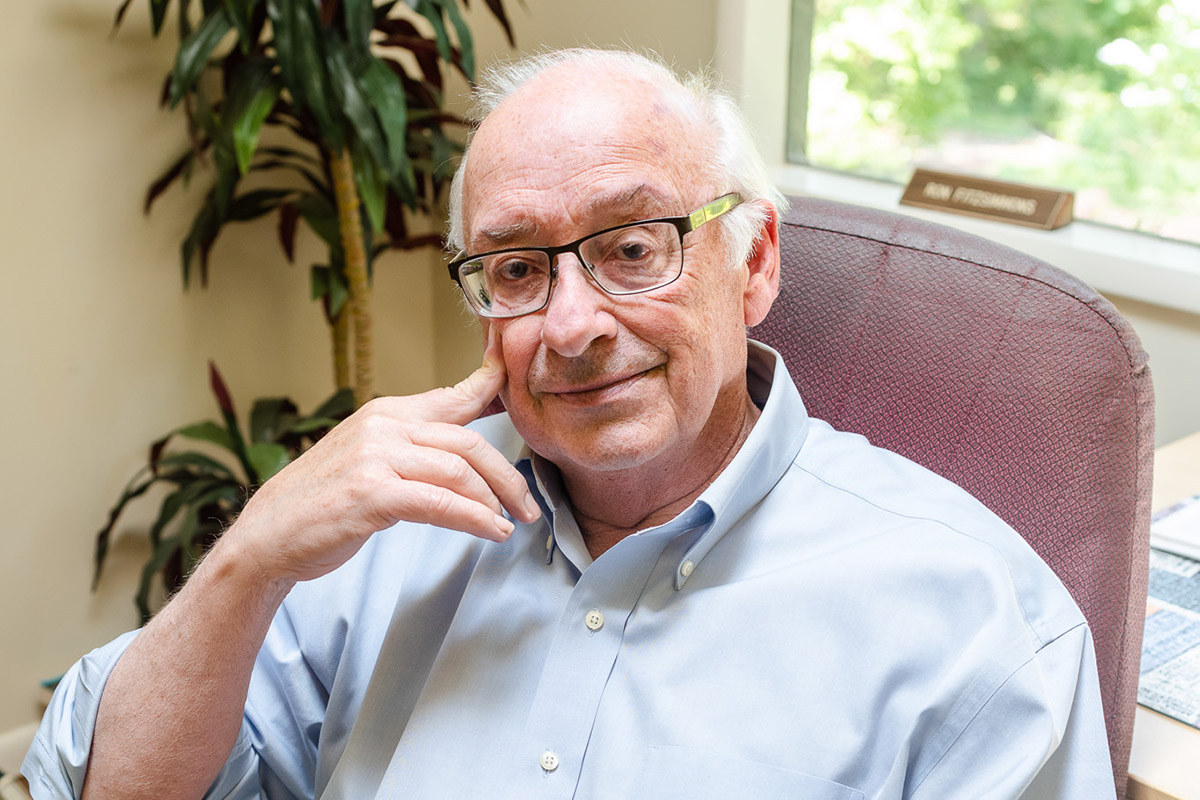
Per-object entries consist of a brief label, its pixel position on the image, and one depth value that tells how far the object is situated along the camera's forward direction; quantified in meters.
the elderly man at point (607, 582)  0.95
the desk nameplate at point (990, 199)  1.97
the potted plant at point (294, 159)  2.03
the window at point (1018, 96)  1.94
